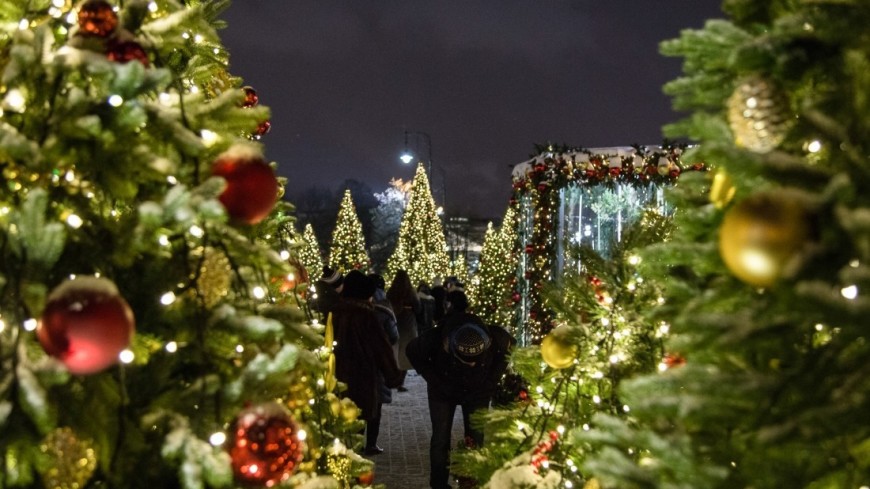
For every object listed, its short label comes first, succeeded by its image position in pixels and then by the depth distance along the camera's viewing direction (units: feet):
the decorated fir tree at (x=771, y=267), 4.46
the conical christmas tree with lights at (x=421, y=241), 73.10
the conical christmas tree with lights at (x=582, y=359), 11.09
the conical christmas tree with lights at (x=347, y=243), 70.59
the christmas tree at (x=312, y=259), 65.14
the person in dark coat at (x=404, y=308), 39.83
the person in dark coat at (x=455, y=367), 21.54
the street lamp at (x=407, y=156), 96.53
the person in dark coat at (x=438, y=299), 46.34
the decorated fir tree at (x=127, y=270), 5.81
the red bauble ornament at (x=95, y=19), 6.75
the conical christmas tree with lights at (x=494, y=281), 51.10
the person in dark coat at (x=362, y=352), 25.43
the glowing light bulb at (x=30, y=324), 6.13
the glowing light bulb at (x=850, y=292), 5.39
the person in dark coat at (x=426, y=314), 47.21
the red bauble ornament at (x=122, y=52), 6.79
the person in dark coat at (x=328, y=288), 35.14
